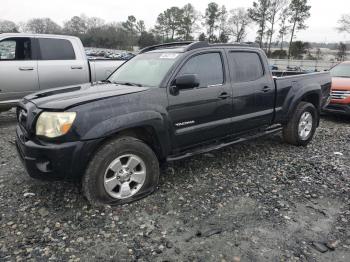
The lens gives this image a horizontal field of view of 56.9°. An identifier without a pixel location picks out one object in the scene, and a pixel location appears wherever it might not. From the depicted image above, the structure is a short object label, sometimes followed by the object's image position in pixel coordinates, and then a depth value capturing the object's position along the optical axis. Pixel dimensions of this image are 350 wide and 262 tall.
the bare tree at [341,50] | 43.11
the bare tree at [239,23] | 54.53
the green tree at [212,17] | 56.28
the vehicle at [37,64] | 6.61
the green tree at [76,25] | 66.81
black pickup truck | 3.15
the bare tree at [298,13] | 45.73
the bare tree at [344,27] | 42.06
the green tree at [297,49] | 45.00
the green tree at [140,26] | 64.56
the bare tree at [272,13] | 48.19
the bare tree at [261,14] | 48.38
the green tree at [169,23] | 59.44
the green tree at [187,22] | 58.28
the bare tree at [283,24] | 47.75
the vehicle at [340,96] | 7.89
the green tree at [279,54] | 44.75
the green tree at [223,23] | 56.50
